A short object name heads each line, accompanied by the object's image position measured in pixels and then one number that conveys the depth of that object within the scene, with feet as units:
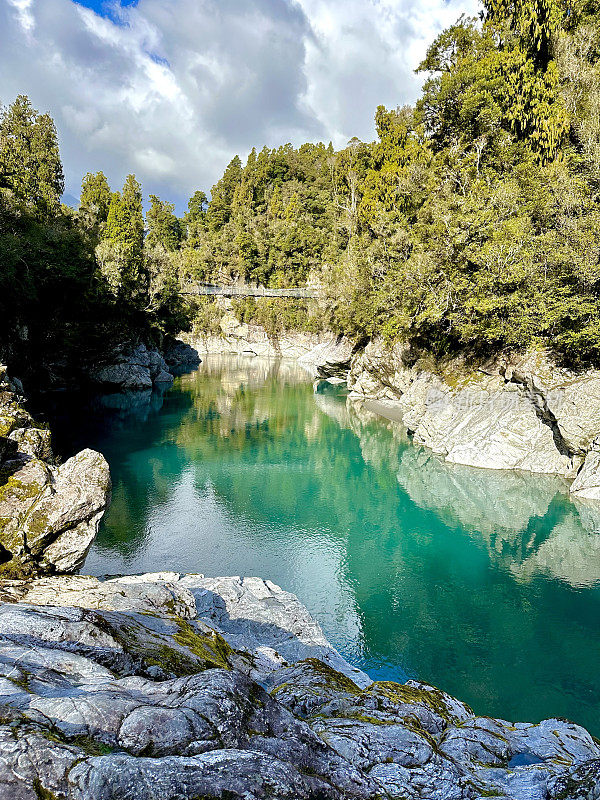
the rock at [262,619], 29.19
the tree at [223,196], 270.05
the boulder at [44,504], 29.40
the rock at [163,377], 158.51
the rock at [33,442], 35.58
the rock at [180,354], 200.85
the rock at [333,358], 153.17
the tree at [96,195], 182.60
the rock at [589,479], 61.36
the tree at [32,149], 125.39
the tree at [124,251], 123.34
